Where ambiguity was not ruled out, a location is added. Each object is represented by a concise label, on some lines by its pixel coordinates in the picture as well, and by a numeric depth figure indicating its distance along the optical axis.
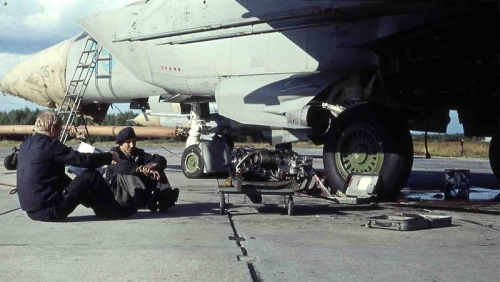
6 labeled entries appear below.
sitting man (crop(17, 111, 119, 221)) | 7.44
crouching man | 8.12
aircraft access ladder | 15.63
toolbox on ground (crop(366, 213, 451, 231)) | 7.09
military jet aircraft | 9.22
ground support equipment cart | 8.49
